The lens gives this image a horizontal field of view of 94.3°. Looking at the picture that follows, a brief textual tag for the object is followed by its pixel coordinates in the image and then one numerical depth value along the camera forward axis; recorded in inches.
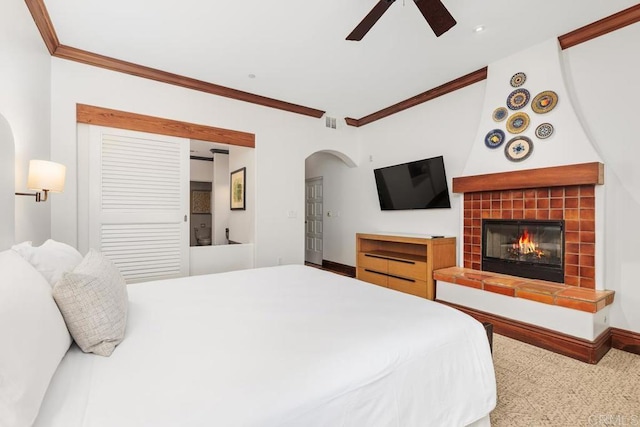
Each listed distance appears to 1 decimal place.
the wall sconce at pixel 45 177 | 75.5
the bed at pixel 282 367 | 31.9
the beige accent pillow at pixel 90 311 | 41.4
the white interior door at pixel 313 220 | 244.1
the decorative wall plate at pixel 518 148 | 116.2
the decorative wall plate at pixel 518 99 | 118.1
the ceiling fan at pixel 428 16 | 76.8
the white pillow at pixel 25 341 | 25.5
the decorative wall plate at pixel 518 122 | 117.4
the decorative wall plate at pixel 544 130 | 110.4
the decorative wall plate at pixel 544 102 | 110.1
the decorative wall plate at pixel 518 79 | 118.3
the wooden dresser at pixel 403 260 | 136.9
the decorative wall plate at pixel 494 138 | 124.0
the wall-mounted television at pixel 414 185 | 151.6
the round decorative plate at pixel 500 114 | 123.5
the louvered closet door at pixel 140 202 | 126.1
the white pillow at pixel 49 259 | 50.7
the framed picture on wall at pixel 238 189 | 171.8
